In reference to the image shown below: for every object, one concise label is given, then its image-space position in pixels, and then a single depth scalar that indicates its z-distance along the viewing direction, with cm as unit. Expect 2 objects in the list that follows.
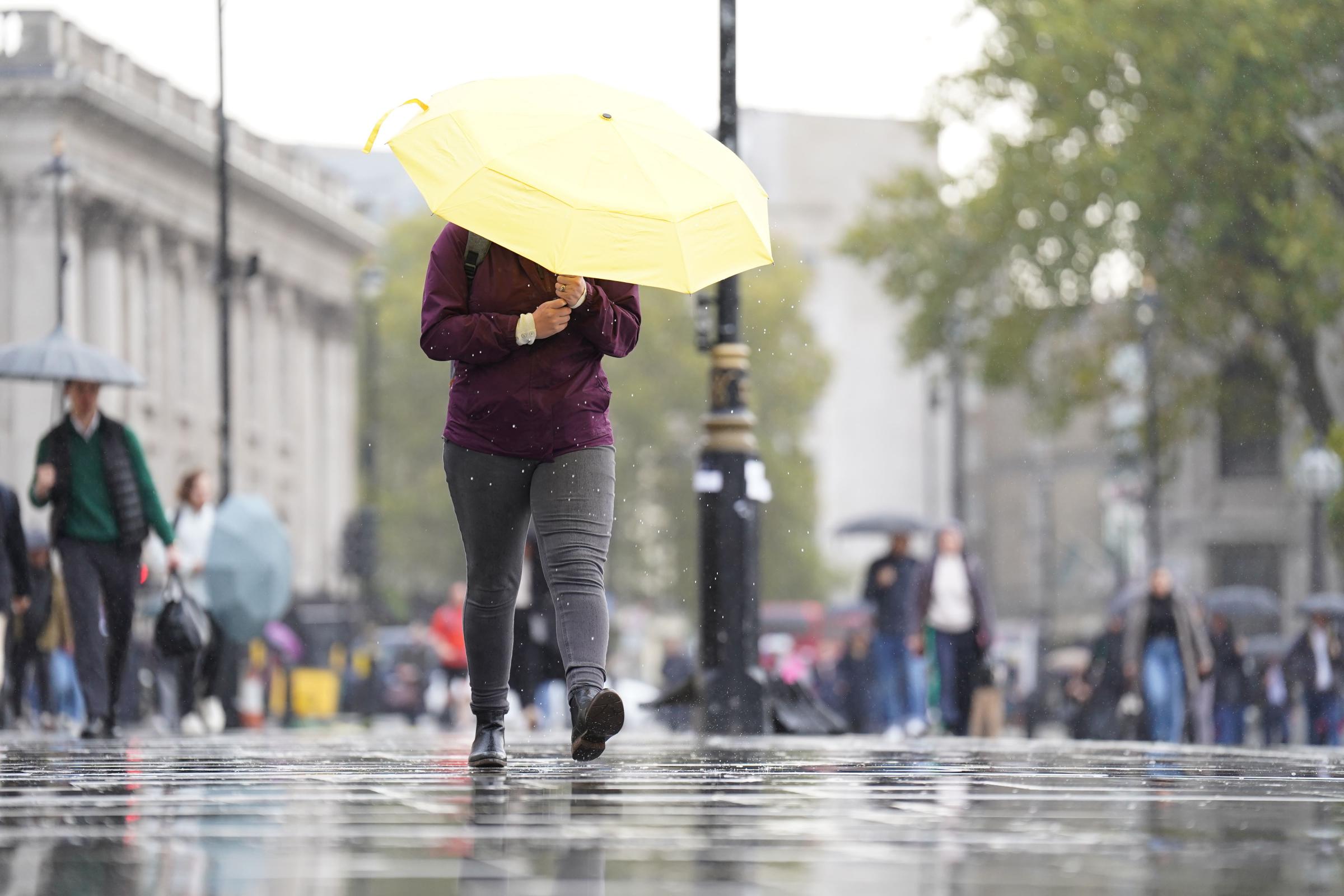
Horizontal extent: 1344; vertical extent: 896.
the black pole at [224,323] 2633
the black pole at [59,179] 3033
